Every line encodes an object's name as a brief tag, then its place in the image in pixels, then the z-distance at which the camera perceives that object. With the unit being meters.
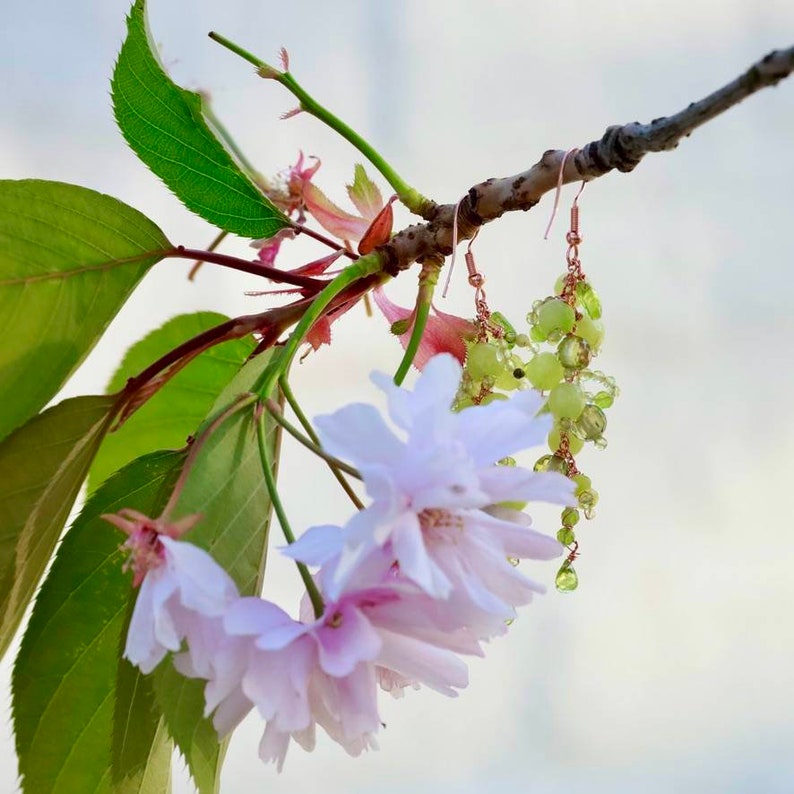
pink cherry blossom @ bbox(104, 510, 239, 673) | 0.57
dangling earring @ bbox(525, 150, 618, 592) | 0.63
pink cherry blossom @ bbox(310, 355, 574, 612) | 0.57
